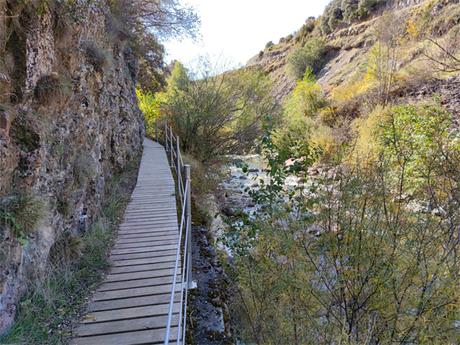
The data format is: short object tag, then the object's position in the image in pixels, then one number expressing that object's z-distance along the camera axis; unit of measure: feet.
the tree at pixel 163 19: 34.83
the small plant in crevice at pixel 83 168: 12.65
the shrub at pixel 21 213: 7.54
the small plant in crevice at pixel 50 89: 10.19
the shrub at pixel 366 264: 9.21
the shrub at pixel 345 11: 114.11
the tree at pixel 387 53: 45.47
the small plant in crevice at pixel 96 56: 15.39
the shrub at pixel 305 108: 46.44
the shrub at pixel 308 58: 116.16
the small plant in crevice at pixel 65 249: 9.93
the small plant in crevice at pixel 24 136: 8.87
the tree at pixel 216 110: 40.06
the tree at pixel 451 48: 22.97
